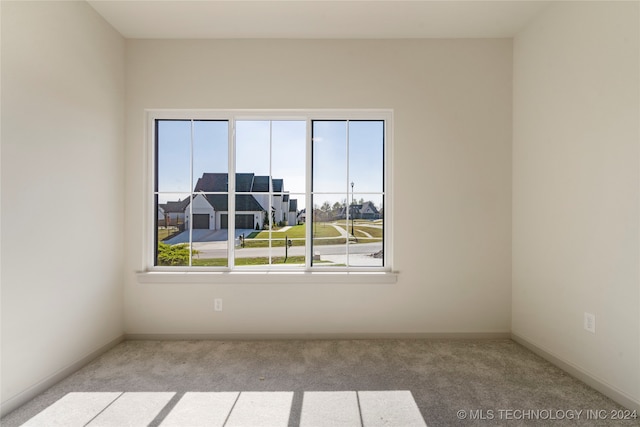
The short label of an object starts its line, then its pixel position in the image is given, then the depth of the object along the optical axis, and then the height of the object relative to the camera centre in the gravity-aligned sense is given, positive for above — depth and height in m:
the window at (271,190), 3.06 +0.26
